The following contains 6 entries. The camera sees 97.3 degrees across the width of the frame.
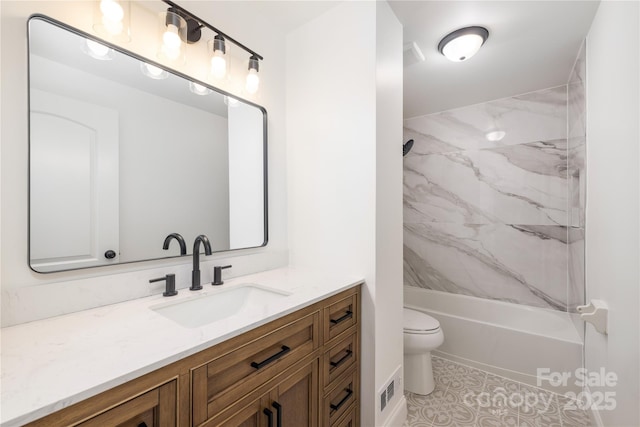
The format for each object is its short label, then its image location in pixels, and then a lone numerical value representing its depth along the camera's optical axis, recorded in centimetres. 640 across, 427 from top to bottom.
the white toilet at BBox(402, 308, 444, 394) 194
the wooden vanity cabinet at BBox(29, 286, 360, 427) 62
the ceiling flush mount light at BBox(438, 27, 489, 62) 166
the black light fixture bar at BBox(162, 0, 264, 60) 115
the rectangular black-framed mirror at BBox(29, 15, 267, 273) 93
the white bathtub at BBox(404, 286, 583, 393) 204
